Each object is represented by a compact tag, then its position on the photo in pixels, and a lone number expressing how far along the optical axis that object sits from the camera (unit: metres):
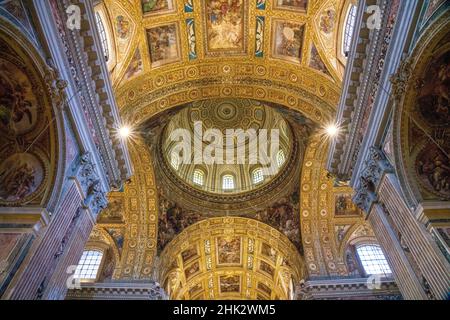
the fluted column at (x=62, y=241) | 6.95
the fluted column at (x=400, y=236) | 6.85
